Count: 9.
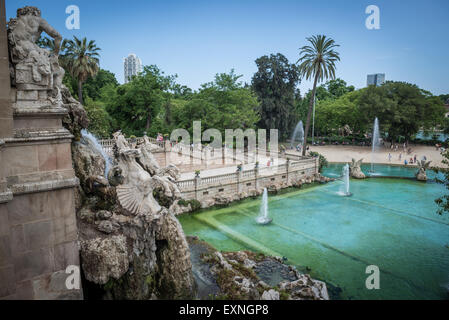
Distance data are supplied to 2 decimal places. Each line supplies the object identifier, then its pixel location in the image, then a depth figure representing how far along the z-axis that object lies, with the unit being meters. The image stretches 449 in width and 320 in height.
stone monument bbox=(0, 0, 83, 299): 6.07
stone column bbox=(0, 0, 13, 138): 6.01
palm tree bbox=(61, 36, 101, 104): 30.73
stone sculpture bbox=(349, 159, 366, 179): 33.62
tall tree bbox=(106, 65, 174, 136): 35.56
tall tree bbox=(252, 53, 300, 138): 47.31
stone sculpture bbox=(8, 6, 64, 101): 6.34
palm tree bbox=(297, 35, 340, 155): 34.47
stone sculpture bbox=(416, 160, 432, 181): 32.12
